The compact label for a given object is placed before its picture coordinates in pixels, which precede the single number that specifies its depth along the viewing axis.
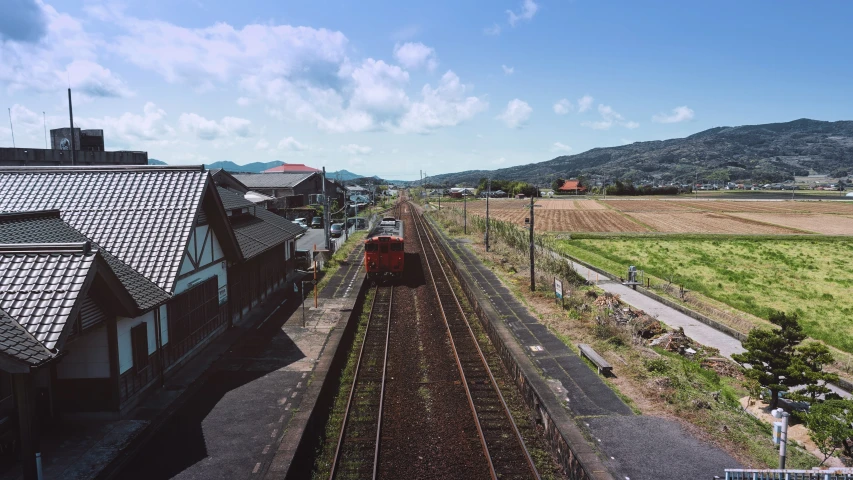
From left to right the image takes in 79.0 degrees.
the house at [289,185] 64.81
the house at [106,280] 7.82
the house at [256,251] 18.33
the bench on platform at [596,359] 12.79
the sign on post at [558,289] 19.73
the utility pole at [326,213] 31.34
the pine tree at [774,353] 11.15
